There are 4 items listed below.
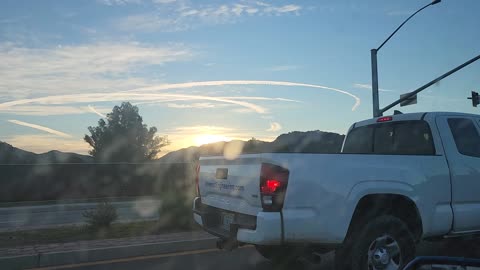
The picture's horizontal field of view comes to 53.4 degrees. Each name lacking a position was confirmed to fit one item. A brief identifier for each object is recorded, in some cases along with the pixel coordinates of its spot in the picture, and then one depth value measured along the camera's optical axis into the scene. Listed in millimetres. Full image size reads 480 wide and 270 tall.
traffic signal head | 26484
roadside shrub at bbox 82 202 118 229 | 9438
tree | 93250
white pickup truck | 4832
